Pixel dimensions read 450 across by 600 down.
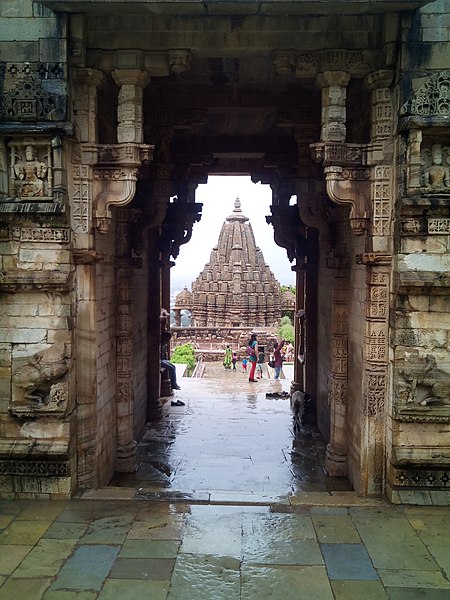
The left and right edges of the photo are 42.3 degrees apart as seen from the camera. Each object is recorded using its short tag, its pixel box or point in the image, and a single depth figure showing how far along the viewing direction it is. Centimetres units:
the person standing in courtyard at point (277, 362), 1655
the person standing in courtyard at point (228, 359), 2156
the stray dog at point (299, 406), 1061
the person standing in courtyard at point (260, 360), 1967
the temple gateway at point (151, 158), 588
